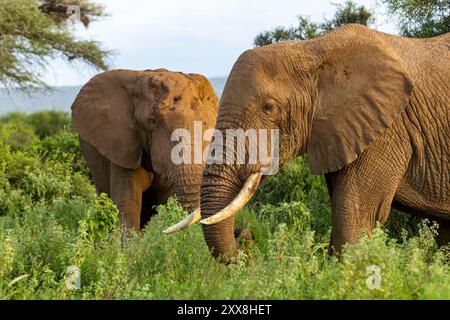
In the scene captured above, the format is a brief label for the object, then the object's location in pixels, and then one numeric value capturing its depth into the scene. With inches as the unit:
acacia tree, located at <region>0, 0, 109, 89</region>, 1023.0
